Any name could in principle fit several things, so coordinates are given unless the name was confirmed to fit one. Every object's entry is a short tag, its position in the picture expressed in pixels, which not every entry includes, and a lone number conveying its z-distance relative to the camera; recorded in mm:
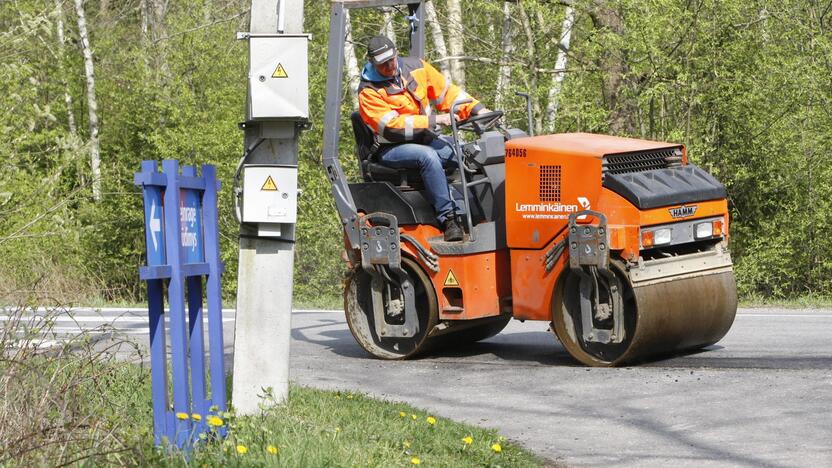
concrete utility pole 14242
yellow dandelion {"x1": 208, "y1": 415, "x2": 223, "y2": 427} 12727
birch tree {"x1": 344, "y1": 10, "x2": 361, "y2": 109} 48375
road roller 19172
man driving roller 20594
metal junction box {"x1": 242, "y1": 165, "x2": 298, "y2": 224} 14187
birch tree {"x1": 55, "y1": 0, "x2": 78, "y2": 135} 67287
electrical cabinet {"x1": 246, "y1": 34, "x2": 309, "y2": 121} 13758
